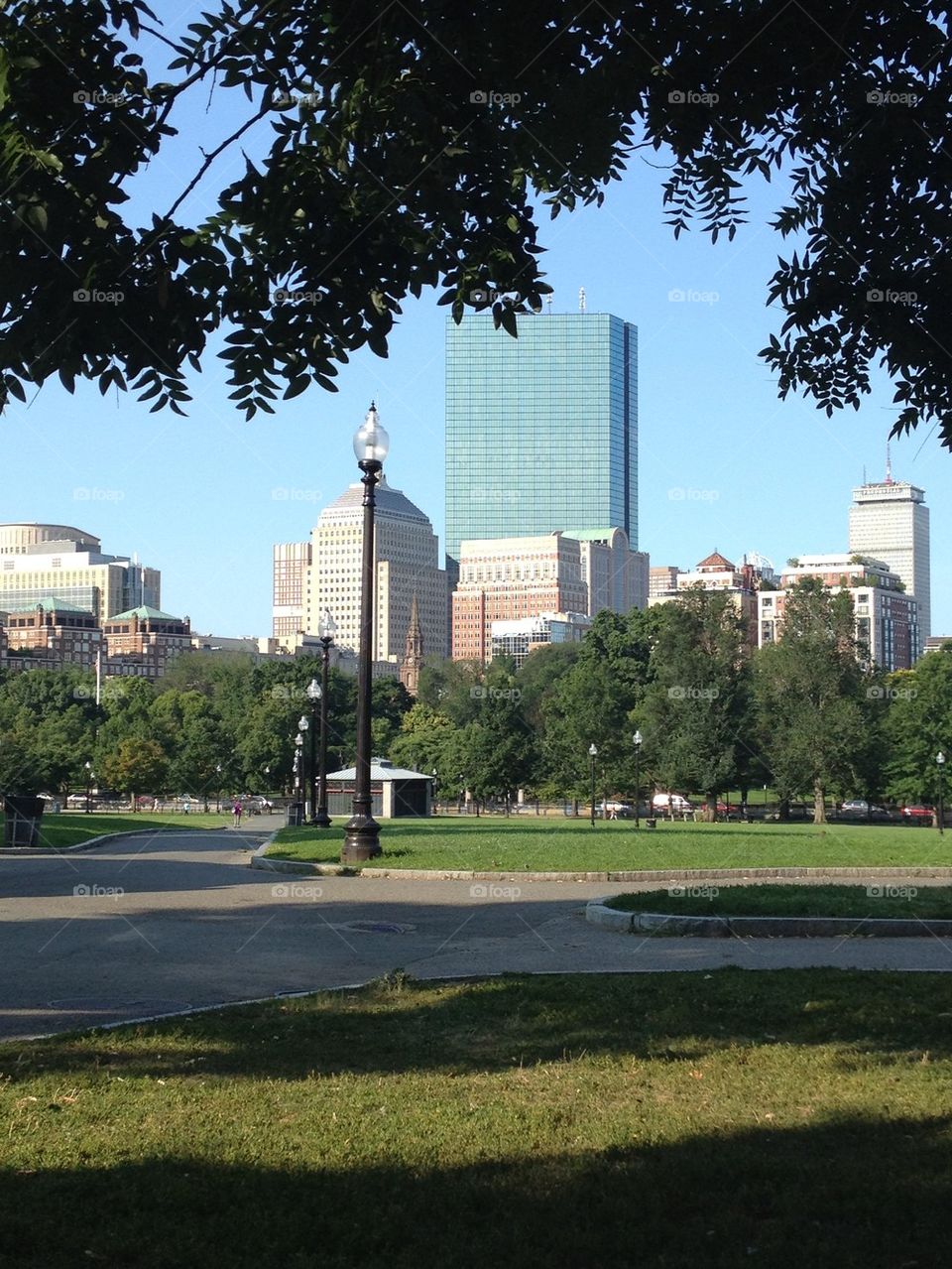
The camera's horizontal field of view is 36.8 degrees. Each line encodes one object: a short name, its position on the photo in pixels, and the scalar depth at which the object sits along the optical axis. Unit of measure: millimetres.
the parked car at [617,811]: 93712
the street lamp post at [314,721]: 45906
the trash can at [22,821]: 30359
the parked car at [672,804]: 98206
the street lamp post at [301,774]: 52812
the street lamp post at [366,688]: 23594
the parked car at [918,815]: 101394
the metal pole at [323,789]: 43406
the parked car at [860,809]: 109425
